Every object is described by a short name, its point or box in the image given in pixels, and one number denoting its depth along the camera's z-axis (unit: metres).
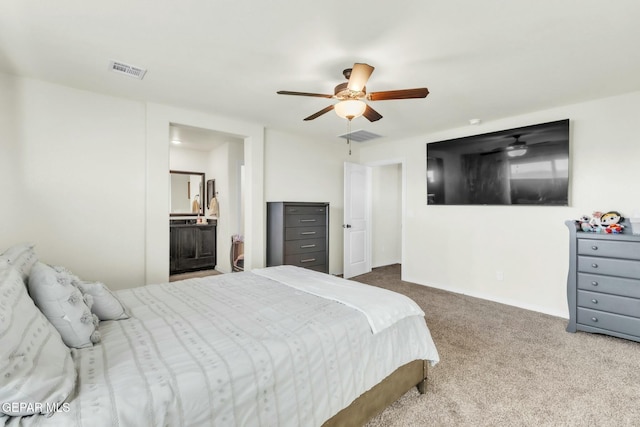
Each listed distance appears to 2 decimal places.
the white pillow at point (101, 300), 1.58
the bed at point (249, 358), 0.99
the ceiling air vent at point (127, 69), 2.41
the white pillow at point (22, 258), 1.50
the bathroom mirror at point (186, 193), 5.70
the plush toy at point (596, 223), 2.90
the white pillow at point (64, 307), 1.28
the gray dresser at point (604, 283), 2.64
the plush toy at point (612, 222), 2.83
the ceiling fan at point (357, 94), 2.10
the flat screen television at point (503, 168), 3.34
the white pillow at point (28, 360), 0.83
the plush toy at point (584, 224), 2.96
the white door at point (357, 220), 5.15
